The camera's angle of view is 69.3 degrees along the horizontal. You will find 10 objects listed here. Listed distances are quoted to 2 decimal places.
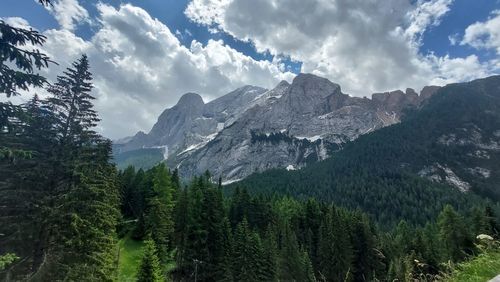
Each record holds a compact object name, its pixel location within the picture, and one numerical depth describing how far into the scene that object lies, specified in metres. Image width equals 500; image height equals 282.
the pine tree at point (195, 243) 50.16
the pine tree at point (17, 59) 13.88
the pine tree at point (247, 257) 47.34
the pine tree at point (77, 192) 24.59
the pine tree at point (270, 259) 49.44
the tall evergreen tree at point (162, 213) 47.38
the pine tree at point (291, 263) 53.88
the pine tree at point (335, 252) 60.88
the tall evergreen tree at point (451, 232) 59.09
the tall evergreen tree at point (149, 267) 30.52
